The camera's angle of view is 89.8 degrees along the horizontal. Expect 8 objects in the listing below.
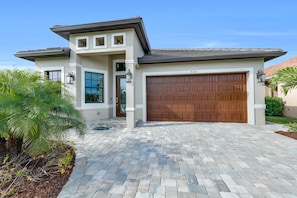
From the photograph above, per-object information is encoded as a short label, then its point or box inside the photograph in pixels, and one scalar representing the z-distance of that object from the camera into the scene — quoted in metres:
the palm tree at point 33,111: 2.20
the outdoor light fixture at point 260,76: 7.25
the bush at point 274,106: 11.34
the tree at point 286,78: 5.50
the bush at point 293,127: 5.57
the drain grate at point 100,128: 6.76
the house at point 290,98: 10.45
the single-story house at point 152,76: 7.16
